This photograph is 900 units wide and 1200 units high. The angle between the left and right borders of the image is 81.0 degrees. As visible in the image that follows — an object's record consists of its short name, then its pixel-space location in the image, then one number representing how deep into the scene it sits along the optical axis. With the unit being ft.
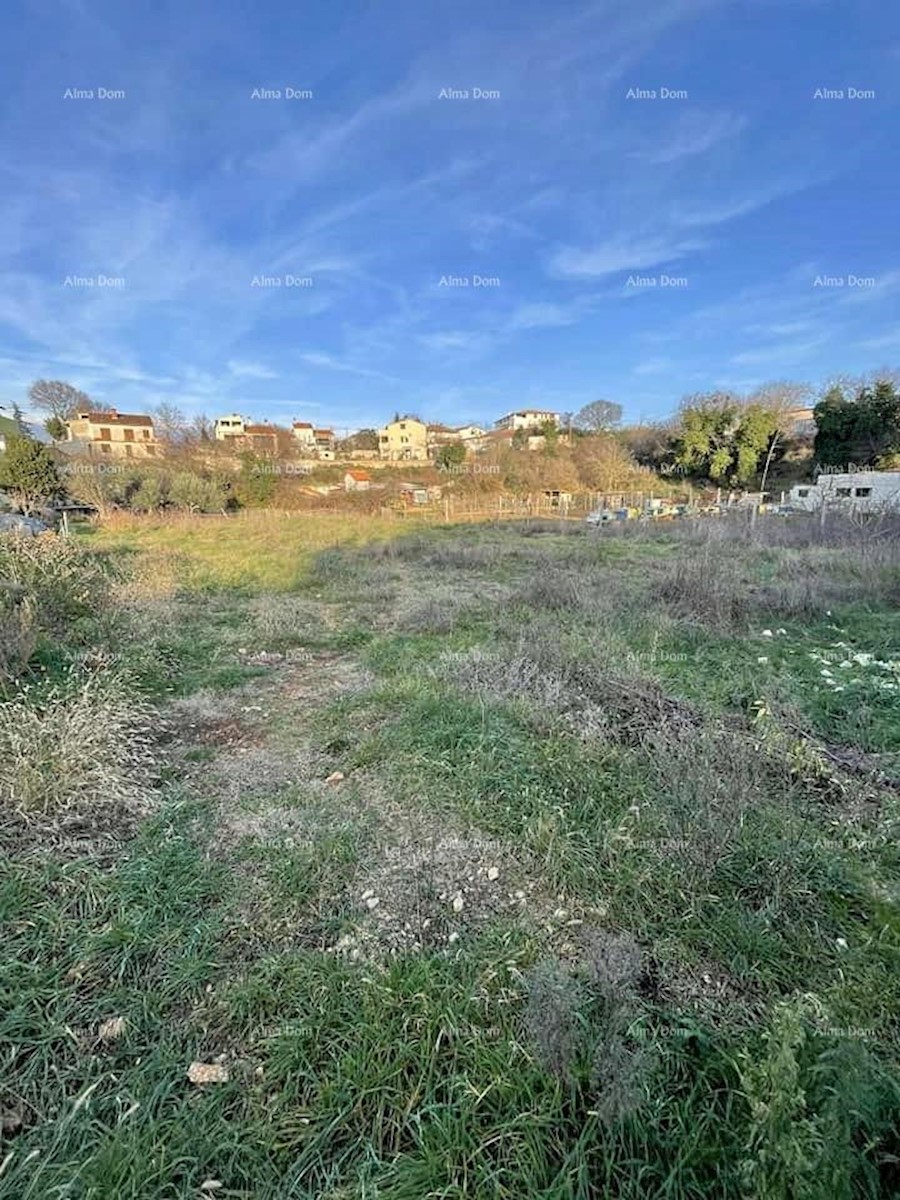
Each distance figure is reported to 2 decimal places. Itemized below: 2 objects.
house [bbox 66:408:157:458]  115.44
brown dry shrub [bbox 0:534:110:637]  15.65
